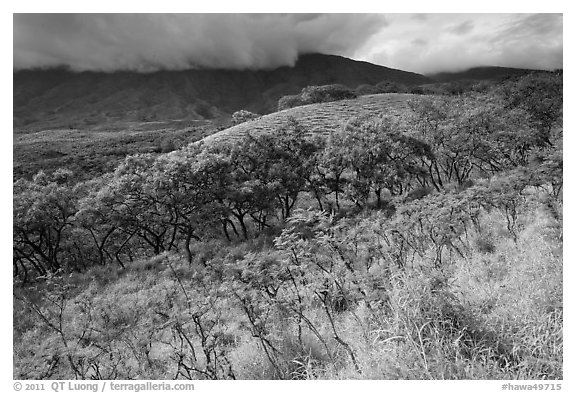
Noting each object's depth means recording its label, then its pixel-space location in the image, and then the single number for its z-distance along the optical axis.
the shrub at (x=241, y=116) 53.95
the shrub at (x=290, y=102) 59.47
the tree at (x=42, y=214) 14.48
